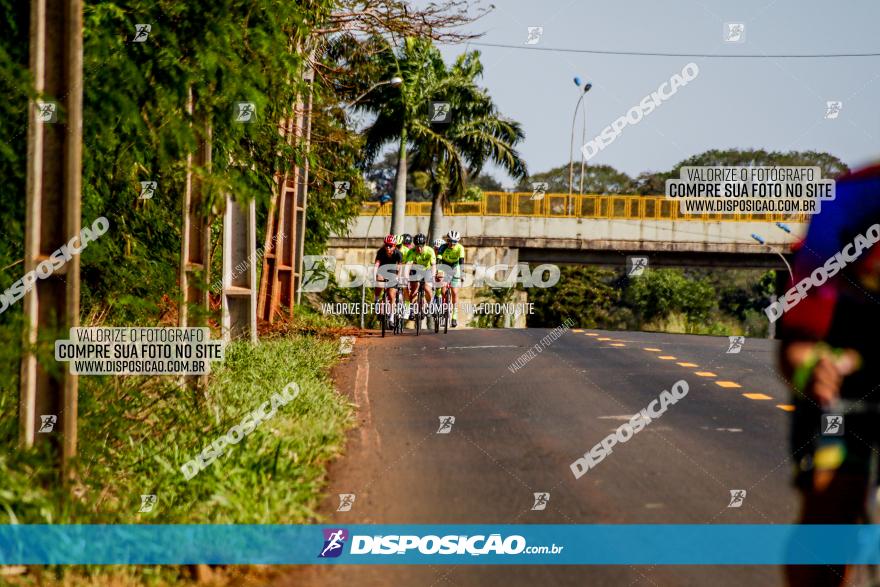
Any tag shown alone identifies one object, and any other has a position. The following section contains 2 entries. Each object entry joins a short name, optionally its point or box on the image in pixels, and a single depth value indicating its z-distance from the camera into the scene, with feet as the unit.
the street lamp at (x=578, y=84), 158.67
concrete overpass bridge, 173.68
